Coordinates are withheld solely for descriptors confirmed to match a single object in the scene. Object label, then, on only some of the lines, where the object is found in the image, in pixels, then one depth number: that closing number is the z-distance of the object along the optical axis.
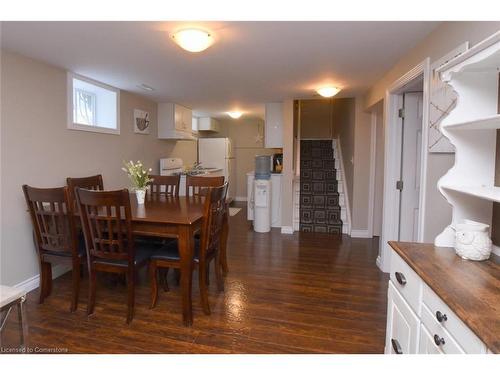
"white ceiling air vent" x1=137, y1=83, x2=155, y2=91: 3.89
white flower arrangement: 2.89
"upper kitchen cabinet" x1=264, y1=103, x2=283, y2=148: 5.26
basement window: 3.34
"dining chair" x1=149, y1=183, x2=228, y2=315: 2.32
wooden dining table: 2.21
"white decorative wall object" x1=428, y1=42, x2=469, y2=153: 1.90
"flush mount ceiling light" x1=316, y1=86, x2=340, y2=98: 3.92
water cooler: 5.13
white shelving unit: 1.45
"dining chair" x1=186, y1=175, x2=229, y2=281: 3.49
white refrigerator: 7.29
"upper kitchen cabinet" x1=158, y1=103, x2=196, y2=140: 5.21
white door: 3.08
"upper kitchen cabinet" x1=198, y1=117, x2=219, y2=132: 7.25
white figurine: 1.39
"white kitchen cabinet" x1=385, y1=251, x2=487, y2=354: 0.97
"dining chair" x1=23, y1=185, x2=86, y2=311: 2.33
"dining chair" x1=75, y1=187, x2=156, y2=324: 2.10
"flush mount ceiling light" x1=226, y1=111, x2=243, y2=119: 6.32
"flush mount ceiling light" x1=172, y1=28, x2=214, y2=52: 2.10
